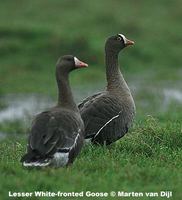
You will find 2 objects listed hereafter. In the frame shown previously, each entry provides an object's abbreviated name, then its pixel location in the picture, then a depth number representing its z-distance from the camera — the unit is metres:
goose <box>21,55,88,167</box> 15.57
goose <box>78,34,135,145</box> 19.61
